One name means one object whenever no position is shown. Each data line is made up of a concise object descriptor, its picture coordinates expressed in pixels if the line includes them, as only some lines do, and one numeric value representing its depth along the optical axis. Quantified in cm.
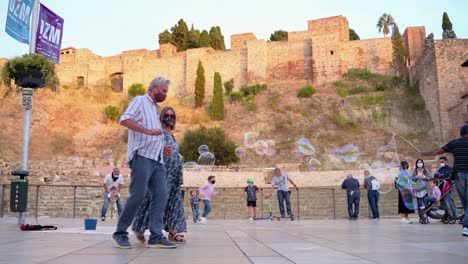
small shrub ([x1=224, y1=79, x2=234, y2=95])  4681
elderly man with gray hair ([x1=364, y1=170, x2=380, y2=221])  1242
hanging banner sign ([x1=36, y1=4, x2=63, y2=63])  823
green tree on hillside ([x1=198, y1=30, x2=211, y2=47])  5691
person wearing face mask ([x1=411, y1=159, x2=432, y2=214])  939
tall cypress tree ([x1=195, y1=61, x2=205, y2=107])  4478
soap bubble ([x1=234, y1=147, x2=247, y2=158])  2124
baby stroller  891
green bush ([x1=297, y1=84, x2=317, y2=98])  4112
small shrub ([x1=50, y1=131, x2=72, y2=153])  4016
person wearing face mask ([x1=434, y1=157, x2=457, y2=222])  888
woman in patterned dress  484
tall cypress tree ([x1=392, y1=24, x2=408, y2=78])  4053
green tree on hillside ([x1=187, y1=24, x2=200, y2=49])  5775
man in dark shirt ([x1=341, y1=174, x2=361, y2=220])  1300
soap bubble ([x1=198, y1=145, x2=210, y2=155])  1817
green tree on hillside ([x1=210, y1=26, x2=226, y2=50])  5872
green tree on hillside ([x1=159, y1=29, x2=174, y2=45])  5744
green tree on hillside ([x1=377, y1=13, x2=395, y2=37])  4884
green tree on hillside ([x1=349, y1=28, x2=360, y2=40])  5819
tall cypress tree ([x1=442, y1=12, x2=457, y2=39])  3836
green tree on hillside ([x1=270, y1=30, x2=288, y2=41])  6262
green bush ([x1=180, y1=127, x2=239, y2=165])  3139
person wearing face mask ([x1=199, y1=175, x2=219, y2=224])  1144
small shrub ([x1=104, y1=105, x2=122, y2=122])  4438
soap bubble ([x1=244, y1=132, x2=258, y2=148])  2410
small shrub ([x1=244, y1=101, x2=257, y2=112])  4109
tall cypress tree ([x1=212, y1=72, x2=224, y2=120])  4103
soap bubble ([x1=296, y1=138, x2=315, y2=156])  1847
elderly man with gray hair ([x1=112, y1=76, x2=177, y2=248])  409
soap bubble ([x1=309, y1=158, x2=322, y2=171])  2036
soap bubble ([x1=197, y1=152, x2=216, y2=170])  1773
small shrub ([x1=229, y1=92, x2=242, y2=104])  4400
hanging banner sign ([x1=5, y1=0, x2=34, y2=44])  793
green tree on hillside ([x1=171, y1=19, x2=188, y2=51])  5772
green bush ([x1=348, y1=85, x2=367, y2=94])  4044
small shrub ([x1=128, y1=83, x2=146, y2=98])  4881
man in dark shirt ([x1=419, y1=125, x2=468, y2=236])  605
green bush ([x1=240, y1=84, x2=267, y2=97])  4422
